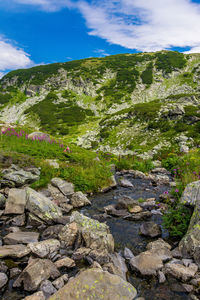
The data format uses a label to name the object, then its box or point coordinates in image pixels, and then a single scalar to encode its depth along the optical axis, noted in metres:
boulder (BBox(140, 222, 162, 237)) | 6.41
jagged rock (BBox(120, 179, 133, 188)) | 12.50
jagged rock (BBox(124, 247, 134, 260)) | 5.30
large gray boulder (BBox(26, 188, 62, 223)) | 7.05
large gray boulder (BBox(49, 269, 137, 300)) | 3.42
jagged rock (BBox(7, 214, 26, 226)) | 6.88
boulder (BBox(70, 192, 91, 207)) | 8.99
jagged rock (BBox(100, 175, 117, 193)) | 11.20
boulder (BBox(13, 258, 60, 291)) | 4.06
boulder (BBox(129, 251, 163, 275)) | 4.62
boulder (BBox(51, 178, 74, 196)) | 9.98
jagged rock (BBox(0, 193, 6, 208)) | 7.87
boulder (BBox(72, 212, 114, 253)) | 5.36
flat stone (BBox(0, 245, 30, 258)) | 4.87
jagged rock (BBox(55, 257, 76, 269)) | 4.76
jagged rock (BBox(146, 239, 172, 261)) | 5.05
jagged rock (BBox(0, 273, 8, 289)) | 4.10
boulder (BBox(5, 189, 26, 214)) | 7.37
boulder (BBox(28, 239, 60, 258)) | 5.02
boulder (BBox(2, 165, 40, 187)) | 9.28
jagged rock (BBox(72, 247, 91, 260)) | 5.11
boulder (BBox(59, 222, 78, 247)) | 5.72
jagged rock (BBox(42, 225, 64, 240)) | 6.09
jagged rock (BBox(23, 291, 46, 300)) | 3.64
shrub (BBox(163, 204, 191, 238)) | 6.03
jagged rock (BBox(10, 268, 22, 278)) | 4.40
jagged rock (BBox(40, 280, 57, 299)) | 3.87
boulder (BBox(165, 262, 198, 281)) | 4.29
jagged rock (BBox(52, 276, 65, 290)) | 4.09
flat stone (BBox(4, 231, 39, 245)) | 5.54
